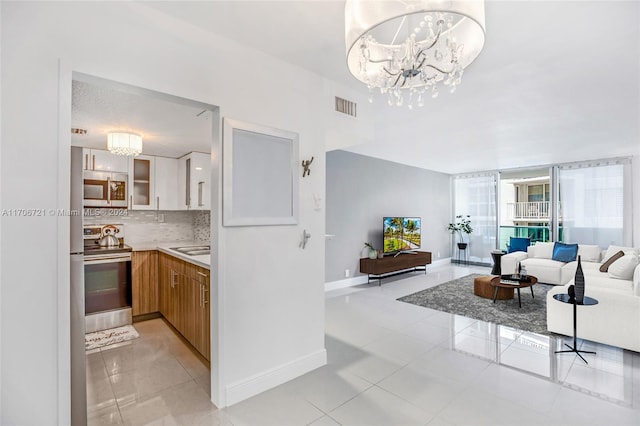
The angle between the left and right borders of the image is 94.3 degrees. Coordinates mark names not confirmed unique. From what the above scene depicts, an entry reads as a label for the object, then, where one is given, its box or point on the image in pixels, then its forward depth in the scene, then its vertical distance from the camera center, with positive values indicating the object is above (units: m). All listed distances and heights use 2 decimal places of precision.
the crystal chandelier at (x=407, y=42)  1.22 +0.84
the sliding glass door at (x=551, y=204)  6.12 +0.23
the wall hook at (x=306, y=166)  2.49 +0.39
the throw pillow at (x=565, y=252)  5.72 -0.76
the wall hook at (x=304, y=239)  2.50 -0.22
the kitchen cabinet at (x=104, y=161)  3.75 +0.67
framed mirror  2.07 +0.29
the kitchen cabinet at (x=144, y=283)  3.69 -0.89
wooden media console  5.71 -1.05
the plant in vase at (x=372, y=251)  5.82 -0.76
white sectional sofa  2.82 -0.98
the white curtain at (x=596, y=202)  6.02 +0.25
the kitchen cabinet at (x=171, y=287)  3.19 -0.85
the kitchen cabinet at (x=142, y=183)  4.07 +0.42
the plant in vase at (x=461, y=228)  8.19 -0.40
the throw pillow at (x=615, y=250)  4.81 -0.61
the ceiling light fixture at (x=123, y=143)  3.12 +0.74
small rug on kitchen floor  3.07 -1.36
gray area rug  3.72 -1.35
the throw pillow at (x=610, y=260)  4.55 -0.72
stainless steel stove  3.39 -0.87
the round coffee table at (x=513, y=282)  4.22 -1.00
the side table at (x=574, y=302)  2.75 -0.83
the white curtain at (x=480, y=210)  7.89 +0.09
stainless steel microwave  3.74 +0.30
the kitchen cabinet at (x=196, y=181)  4.13 +0.44
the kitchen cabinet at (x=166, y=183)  4.30 +0.44
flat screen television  6.25 -0.45
